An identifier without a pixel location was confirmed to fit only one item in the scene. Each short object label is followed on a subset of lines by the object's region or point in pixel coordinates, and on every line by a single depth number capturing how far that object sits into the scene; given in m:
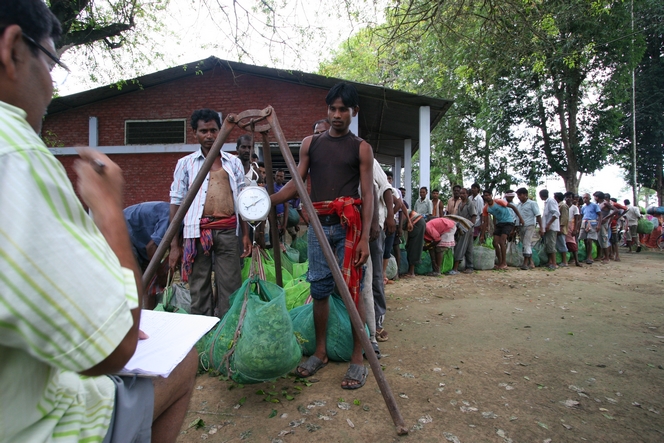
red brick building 10.97
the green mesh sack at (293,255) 6.00
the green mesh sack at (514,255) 9.53
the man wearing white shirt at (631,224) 13.71
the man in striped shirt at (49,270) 0.70
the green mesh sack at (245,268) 4.53
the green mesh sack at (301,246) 6.80
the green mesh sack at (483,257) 8.95
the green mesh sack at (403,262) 7.86
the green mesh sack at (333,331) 3.22
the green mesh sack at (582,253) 11.38
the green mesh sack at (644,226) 14.52
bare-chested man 3.49
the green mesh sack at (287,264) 5.16
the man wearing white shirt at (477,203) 9.68
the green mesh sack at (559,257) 10.08
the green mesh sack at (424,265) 8.15
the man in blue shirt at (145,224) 3.81
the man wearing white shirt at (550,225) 9.17
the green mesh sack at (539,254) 9.61
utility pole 15.82
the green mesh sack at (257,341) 2.50
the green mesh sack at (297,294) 3.77
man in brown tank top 2.95
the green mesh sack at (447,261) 8.39
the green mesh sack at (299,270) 4.93
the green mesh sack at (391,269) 7.01
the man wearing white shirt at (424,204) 9.72
